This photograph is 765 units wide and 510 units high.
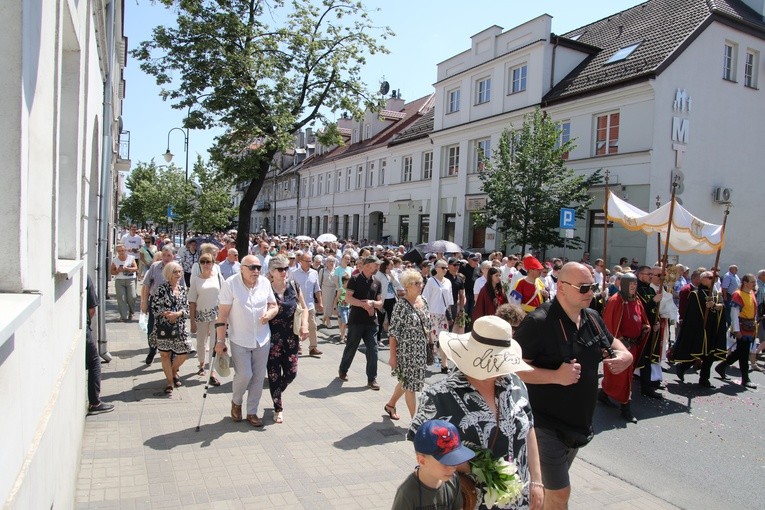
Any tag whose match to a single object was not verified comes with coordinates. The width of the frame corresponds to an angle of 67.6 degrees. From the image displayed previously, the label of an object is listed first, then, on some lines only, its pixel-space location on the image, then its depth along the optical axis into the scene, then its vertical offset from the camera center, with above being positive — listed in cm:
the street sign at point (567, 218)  1753 +64
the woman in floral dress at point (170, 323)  730 -127
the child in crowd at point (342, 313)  1216 -179
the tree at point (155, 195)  2989 +203
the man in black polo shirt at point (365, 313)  840 -123
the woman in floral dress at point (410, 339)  657 -124
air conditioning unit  2178 +189
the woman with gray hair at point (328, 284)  1367 -131
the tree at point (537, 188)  2066 +179
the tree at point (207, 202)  2842 +114
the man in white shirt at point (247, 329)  628 -113
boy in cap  241 -102
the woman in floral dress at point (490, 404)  280 -85
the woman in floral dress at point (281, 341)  673 -135
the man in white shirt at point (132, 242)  1886 -66
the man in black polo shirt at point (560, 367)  383 -89
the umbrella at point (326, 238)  2684 -43
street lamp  3164 +384
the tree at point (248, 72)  1611 +456
